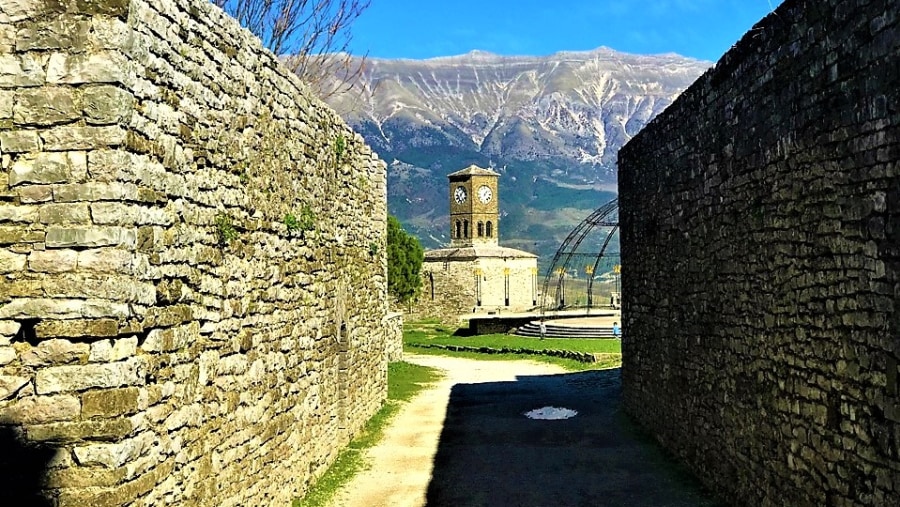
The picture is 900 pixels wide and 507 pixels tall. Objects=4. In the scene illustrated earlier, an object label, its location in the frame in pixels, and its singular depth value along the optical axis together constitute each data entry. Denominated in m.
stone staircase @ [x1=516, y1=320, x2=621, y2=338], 32.41
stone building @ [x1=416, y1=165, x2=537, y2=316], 63.62
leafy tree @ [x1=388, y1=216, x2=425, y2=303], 44.51
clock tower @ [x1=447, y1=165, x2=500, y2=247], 72.62
